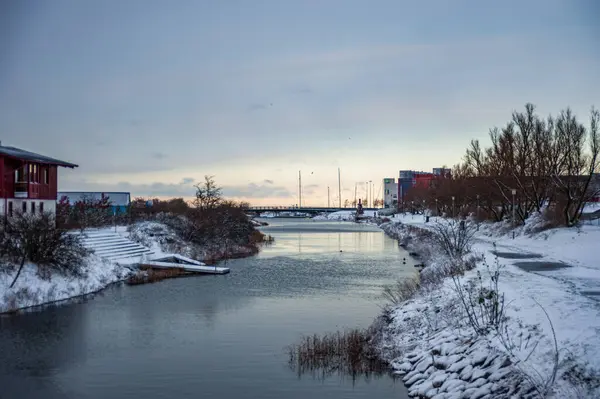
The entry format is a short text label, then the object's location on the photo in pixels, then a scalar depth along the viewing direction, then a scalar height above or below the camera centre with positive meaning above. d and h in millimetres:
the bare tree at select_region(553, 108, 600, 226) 39125 +4291
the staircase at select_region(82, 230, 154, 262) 34375 -2203
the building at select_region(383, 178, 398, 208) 190475 +7739
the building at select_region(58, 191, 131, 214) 73375 +2550
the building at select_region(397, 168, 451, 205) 152350 +10125
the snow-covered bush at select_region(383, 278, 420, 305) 21889 -3577
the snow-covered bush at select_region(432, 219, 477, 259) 26781 -1729
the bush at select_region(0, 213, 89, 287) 24906 -1507
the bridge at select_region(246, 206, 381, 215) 162175 +1499
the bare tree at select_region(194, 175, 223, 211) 56938 +1848
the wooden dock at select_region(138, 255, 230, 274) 35375 -3586
